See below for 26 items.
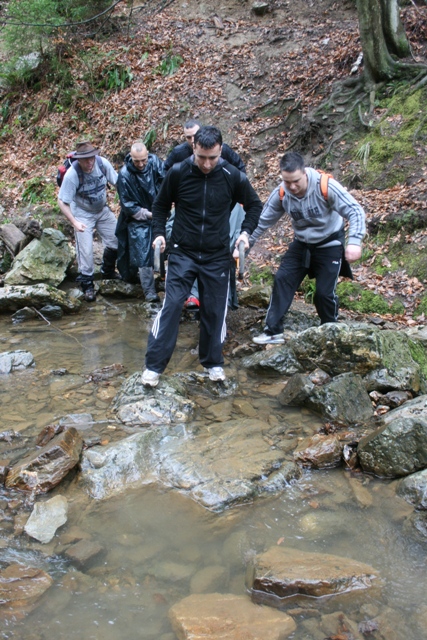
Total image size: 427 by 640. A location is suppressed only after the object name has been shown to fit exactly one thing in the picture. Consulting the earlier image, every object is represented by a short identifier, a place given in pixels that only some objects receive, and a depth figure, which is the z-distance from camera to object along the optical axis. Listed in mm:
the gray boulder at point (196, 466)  3529
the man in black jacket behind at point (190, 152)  6059
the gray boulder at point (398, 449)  3615
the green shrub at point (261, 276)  8117
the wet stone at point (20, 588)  2566
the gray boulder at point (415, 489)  3357
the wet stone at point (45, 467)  3500
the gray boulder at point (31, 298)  7121
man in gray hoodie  4754
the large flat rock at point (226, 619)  2441
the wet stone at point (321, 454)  3807
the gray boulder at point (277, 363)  5324
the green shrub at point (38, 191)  11695
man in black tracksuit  4367
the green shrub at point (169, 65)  13430
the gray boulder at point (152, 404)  4426
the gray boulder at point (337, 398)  4430
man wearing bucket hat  6879
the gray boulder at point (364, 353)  4836
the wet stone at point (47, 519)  3082
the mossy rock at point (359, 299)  6949
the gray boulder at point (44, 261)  7824
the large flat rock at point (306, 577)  2688
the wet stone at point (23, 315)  7059
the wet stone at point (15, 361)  5406
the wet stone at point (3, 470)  3570
